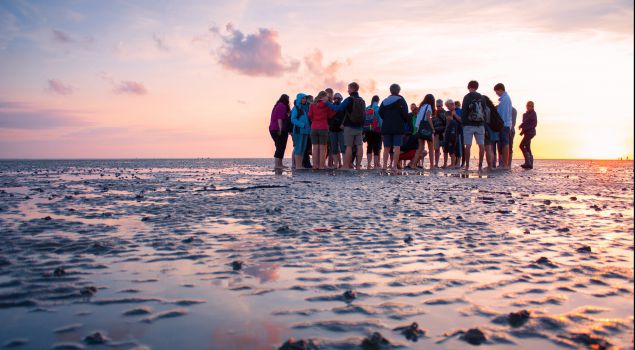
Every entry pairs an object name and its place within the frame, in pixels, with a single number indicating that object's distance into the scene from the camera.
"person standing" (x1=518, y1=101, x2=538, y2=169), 17.89
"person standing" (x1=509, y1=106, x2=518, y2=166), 18.73
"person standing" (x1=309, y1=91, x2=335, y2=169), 15.79
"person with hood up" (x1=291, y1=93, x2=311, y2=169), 16.97
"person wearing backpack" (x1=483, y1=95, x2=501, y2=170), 16.08
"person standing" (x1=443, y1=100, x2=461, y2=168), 17.89
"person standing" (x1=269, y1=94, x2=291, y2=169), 16.84
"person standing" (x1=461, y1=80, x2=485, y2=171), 14.91
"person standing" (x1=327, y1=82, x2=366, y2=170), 15.41
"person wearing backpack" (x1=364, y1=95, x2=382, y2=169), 17.39
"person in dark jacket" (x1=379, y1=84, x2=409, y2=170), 15.16
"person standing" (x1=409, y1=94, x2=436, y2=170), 17.25
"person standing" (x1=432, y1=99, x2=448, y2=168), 18.52
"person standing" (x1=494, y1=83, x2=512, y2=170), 16.09
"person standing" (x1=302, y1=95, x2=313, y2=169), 17.36
